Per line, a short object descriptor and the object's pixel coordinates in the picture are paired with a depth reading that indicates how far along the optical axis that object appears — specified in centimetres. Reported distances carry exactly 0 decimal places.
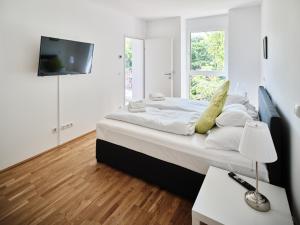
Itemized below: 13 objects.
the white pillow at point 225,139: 171
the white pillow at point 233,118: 186
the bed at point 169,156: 158
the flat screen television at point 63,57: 283
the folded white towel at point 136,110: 287
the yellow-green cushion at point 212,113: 210
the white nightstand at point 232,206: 108
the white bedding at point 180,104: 313
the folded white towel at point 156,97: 369
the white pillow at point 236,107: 217
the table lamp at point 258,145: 104
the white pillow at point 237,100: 295
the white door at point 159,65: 509
